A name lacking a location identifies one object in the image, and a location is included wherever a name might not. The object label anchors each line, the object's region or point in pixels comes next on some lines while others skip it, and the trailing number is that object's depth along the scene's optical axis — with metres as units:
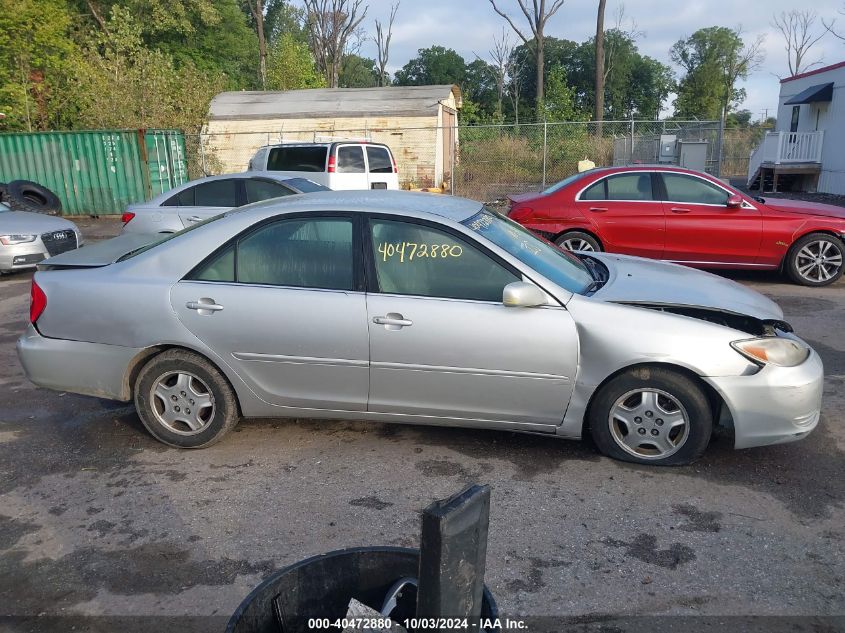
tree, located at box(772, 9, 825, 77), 61.84
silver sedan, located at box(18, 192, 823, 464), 4.08
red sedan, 9.07
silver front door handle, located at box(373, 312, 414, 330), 4.18
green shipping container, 18.47
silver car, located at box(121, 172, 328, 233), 10.19
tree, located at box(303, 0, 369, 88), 53.09
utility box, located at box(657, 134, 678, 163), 20.47
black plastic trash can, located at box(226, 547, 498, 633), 1.88
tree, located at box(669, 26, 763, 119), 60.66
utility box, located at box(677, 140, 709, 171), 19.16
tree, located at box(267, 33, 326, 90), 39.16
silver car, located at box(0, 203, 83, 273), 10.61
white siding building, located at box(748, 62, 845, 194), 21.41
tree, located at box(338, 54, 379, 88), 64.81
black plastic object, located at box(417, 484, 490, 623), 1.49
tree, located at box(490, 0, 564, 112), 38.38
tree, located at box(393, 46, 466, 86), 69.56
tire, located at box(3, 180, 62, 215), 14.10
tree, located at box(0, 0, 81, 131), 23.41
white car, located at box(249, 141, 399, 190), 14.82
